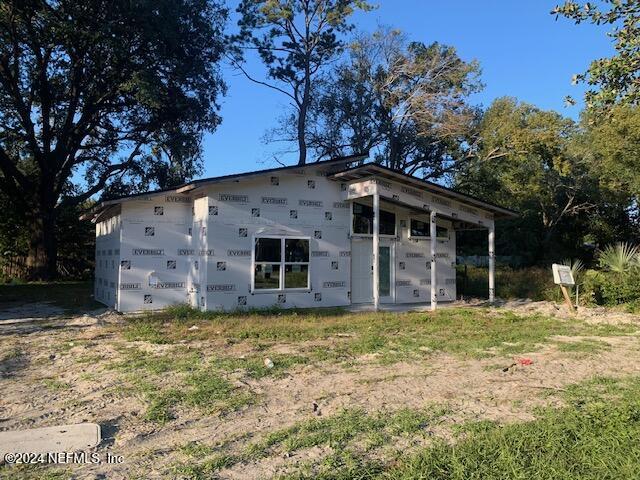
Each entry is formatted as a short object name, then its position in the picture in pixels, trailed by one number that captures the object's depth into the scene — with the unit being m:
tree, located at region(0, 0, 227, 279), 20.31
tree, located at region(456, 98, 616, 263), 27.80
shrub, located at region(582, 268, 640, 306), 14.24
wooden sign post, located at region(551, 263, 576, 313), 12.96
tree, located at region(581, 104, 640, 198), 21.81
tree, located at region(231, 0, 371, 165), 30.16
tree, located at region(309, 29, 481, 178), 28.52
